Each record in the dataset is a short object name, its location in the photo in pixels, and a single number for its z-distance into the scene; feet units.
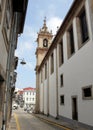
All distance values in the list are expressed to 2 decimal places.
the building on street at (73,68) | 23.30
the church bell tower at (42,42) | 75.21
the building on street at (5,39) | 10.23
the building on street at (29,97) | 166.43
